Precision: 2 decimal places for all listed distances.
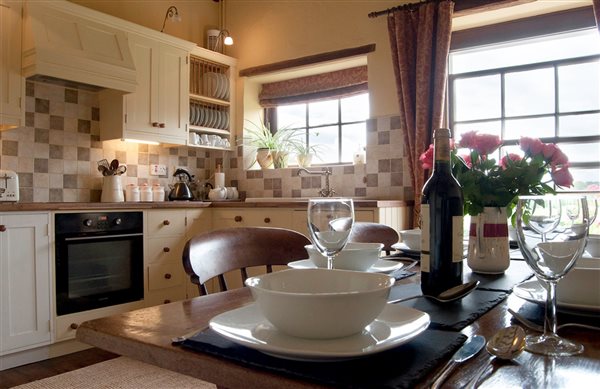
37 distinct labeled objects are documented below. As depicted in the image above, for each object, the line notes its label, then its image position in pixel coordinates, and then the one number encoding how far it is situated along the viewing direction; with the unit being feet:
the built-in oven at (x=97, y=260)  9.57
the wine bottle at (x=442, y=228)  2.82
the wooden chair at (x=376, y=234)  5.66
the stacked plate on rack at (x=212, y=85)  14.70
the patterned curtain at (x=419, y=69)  10.75
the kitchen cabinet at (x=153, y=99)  11.94
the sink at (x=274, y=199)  13.52
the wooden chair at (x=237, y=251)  3.66
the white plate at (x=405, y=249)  4.83
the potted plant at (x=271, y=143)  14.82
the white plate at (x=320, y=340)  1.56
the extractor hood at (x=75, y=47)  9.95
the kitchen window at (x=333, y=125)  13.88
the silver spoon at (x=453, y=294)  2.63
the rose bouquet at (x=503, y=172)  3.60
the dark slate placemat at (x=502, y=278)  3.22
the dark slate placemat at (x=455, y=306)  2.25
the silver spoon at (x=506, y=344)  1.72
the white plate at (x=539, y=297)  2.33
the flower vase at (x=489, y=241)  3.66
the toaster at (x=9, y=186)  9.41
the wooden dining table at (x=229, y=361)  1.52
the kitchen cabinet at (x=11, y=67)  9.78
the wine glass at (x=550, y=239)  2.01
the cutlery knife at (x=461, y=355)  1.52
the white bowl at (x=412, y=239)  4.84
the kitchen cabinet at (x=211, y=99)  14.10
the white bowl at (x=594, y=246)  3.78
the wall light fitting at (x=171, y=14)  13.54
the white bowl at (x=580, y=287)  2.37
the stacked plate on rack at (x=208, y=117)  14.08
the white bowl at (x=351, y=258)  3.28
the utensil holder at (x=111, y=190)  11.82
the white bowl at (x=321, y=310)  1.60
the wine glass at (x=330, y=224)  2.72
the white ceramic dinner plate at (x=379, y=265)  3.45
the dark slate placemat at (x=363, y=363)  1.47
